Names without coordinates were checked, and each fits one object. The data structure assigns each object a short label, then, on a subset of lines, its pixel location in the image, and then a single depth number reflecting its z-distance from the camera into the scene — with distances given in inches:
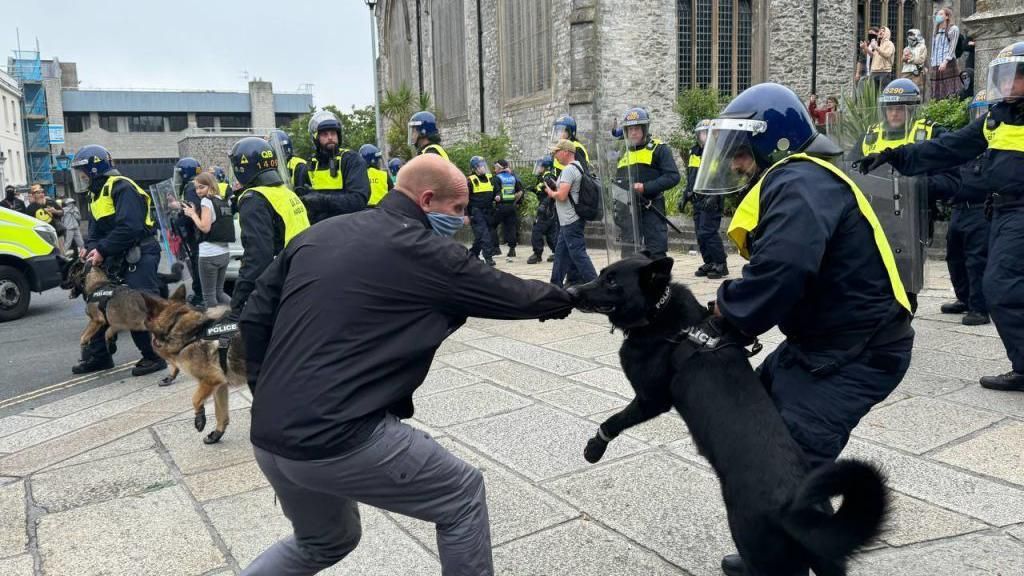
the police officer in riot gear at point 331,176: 273.9
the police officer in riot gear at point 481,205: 539.8
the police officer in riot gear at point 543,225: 541.6
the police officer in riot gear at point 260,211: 208.5
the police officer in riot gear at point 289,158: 280.0
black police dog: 82.4
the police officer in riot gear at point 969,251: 273.1
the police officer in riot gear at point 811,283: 93.4
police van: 429.1
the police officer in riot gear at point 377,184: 345.0
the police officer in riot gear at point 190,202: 355.3
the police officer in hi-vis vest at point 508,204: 607.8
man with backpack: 342.6
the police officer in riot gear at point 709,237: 409.7
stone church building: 871.7
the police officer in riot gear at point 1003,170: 200.5
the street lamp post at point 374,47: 901.8
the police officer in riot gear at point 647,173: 332.5
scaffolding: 2506.2
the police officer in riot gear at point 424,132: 324.5
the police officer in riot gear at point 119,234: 283.3
